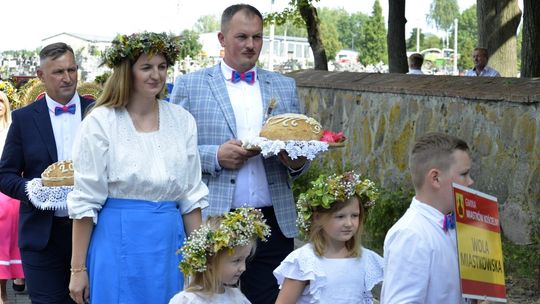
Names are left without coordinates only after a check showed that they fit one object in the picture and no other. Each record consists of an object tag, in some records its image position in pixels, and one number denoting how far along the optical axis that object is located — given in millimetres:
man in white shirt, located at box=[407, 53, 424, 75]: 20516
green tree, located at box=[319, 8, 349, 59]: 136025
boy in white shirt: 3934
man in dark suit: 5766
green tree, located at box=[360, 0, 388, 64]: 121375
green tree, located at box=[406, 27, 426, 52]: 150750
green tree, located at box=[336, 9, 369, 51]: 186662
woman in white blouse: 4762
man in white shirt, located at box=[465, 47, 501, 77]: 15891
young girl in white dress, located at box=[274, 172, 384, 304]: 5355
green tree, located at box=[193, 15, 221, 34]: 184125
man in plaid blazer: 5605
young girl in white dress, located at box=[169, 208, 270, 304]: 4797
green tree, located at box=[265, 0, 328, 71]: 21469
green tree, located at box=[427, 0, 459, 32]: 174375
